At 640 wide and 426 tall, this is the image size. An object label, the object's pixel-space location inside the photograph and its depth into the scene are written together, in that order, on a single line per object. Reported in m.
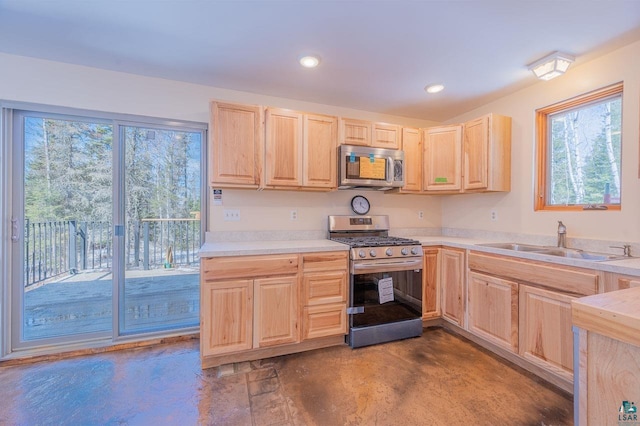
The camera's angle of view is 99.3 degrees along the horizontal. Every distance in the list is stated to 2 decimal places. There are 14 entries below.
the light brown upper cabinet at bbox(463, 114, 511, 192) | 2.72
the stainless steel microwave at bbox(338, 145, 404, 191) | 2.71
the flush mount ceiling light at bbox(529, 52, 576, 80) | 2.06
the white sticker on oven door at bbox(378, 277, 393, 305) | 2.54
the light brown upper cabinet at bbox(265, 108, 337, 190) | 2.53
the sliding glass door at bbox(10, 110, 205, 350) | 2.30
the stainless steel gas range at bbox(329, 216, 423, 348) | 2.45
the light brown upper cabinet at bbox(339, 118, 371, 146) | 2.77
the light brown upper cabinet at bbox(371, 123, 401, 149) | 2.90
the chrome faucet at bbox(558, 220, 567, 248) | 2.30
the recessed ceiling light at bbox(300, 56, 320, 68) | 2.14
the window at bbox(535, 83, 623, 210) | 2.13
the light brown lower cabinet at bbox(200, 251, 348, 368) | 2.11
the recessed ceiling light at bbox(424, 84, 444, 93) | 2.62
